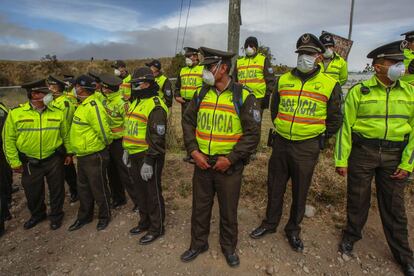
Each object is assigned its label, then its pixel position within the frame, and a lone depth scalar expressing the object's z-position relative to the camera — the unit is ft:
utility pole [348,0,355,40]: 24.56
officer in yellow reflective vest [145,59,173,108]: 20.76
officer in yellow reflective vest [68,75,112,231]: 12.93
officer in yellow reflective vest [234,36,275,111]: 17.63
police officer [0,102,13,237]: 14.03
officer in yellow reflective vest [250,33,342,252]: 10.28
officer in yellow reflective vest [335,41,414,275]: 9.68
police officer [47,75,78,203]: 16.80
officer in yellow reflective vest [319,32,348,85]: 16.78
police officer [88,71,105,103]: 14.27
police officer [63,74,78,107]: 19.64
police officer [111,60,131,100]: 21.63
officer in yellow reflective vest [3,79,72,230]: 13.11
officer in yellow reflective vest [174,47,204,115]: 19.74
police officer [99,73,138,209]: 14.11
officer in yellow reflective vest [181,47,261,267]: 9.55
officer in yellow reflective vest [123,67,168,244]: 11.16
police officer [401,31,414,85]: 13.11
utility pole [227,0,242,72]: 19.45
